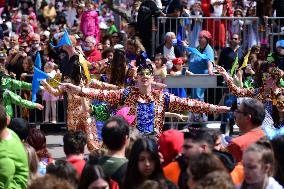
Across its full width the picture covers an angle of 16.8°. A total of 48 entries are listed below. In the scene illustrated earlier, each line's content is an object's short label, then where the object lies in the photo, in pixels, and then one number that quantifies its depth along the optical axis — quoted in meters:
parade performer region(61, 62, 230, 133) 10.59
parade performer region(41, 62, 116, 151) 12.54
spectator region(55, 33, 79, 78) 12.96
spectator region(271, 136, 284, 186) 7.32
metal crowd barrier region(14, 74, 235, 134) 15.61
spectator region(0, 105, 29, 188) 7.86
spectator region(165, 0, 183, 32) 17.81
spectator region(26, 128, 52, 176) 8.95
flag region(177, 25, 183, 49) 17.66
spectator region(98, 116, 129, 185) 7.69
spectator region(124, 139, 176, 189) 7.07
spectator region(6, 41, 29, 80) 17.62
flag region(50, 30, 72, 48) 13.79
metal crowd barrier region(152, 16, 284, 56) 17.83
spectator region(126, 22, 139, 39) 18.08
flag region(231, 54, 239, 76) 14.11
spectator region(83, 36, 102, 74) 17.25
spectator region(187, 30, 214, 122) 16.19
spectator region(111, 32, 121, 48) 19.00
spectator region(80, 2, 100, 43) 20.92
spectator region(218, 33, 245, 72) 16.92
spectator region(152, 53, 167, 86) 15.19
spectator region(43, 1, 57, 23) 27.89
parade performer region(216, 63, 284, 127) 11.13
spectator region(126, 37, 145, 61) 16.05
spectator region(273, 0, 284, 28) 18.19
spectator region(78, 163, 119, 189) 6.63
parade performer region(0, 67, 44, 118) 13.19
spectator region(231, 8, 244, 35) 17.99
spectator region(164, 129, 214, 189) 7.20
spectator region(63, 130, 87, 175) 8.38
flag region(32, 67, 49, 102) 12.82
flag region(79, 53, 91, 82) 12.47
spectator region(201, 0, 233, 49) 18.20
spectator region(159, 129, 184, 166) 7.79
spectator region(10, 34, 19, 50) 19.66
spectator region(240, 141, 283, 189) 6.69
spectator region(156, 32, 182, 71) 17.16
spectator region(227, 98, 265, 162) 8.34
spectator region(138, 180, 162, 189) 6.08
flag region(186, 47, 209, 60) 14.20
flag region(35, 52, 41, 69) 13.78
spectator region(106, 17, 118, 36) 23.17
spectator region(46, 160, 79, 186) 7.03
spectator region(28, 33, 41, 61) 18.59
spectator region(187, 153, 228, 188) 6.20
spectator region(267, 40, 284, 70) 15.49
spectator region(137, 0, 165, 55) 17.94
